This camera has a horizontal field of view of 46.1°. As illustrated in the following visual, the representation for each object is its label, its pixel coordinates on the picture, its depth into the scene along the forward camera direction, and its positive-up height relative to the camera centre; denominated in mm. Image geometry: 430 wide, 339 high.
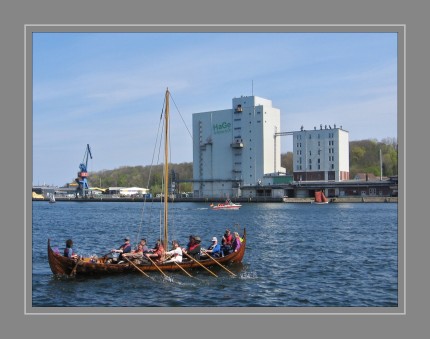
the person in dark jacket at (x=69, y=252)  22750 -3269
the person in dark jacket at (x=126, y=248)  24062 -3238
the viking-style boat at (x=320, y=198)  111938 -3767
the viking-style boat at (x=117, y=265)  22609 -3894
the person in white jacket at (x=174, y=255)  23812 -3528
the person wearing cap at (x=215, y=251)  26078 -3615
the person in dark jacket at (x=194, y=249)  24625 -3327
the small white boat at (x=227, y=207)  94562 -4920
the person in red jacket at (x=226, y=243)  26516 -3316
